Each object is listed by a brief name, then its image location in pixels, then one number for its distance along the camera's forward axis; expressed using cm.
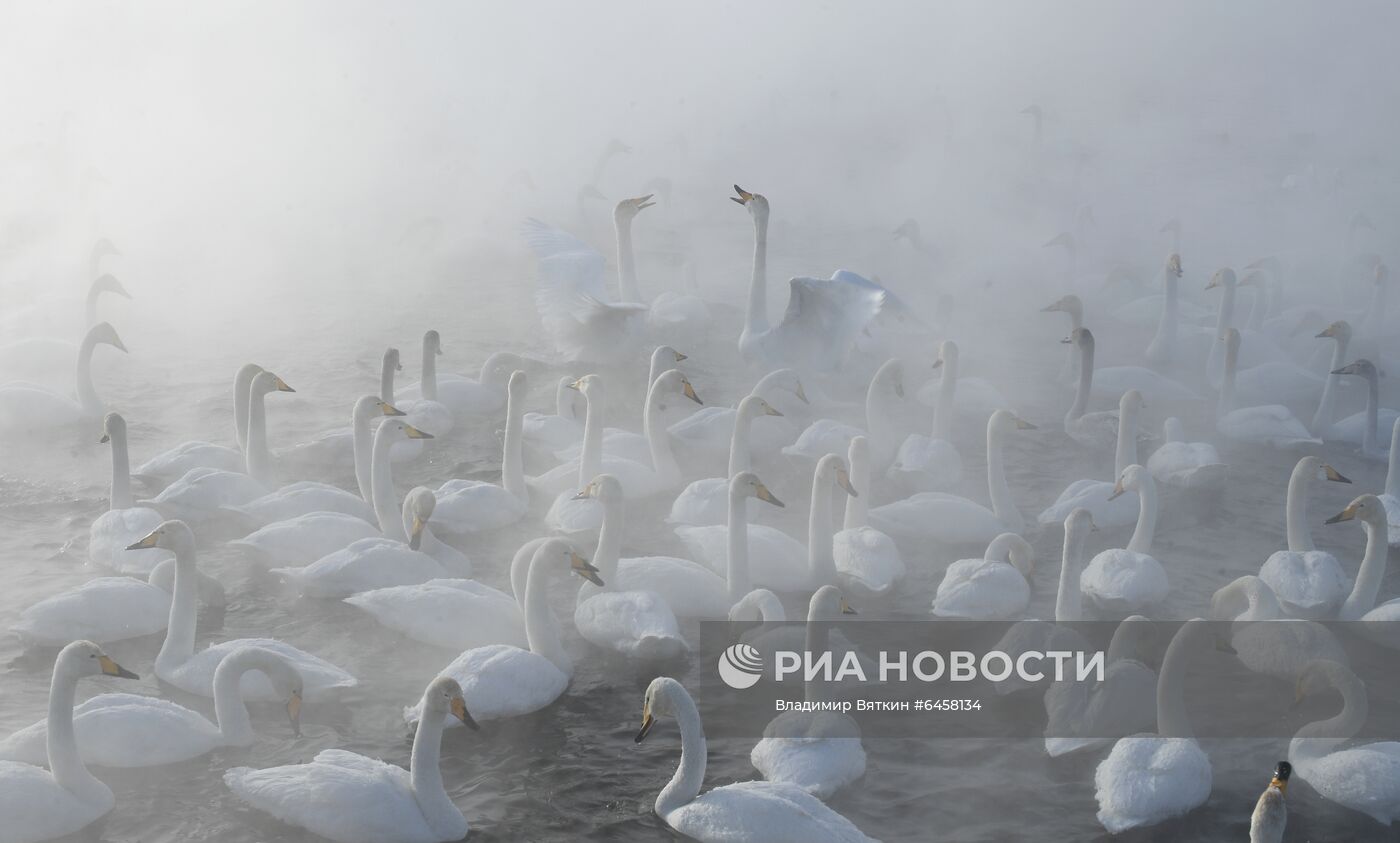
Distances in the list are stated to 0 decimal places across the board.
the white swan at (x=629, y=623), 838
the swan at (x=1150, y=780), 695
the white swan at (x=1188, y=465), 1150
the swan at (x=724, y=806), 659
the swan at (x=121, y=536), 944
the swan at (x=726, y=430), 1203
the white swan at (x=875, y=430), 1177
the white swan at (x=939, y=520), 1039
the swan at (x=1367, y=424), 1262
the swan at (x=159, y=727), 715
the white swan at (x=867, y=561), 948
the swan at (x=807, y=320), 1274
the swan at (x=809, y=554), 952
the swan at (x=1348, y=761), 709
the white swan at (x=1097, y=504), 1072
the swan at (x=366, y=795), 667
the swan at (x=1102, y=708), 759
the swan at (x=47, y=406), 1253
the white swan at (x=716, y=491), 1045
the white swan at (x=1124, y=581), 920
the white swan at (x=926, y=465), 1154
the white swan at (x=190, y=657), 788
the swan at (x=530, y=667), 773
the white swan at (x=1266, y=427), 1270
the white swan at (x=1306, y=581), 922
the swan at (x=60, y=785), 659
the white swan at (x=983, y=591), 903
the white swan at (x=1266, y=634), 830
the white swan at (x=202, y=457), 1103
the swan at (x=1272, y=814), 569
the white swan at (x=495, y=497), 1048
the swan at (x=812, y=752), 723
